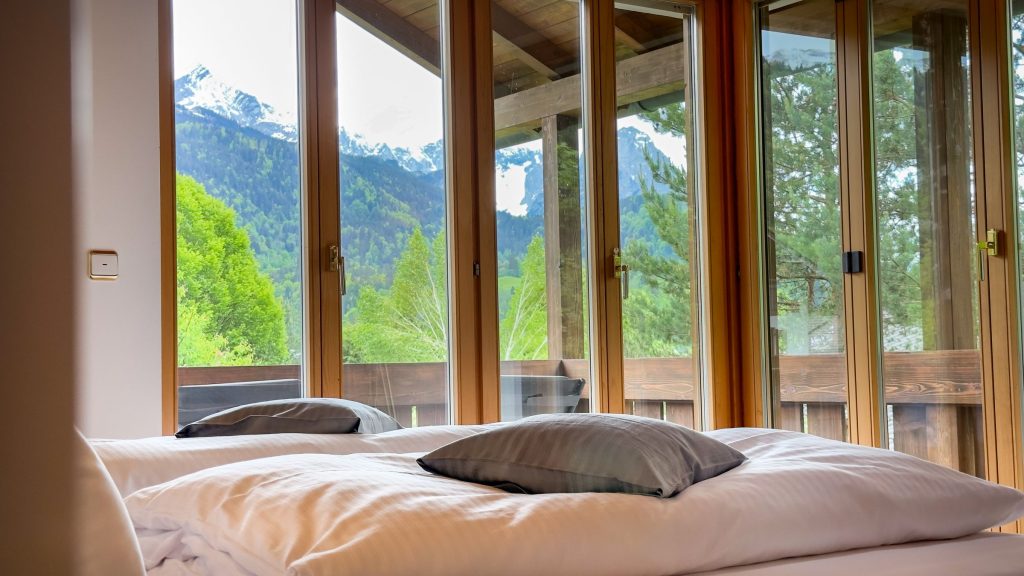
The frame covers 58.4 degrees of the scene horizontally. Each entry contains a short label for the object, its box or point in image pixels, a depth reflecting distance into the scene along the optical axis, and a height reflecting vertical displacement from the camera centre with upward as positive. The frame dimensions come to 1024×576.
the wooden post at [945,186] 3.29 +0.42
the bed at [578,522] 1.01 -0.26
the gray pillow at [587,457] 1.29 -0.22
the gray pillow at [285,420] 2.15 -0.24
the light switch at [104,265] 2.65 +0.17
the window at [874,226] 3.31 +0.30
